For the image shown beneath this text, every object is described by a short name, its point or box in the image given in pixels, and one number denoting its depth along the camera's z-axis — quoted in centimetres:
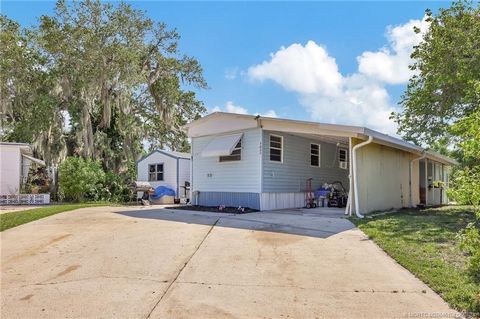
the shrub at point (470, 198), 375
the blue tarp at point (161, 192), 1853
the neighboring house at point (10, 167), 1858
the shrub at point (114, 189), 2016
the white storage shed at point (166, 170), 1936
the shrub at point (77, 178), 1808
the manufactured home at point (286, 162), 1142
